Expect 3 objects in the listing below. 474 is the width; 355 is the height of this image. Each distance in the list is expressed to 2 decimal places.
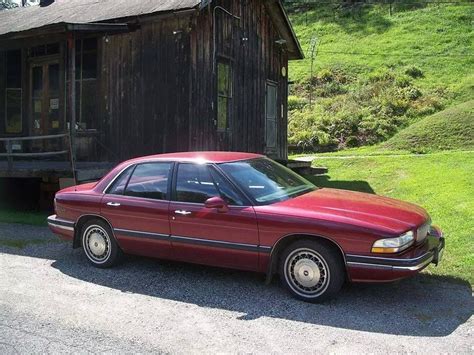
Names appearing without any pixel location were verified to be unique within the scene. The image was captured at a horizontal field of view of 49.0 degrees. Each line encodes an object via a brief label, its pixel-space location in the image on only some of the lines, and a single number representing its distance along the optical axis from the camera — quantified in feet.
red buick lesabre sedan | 16.30
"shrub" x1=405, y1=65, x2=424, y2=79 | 101.60
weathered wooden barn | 35.04
